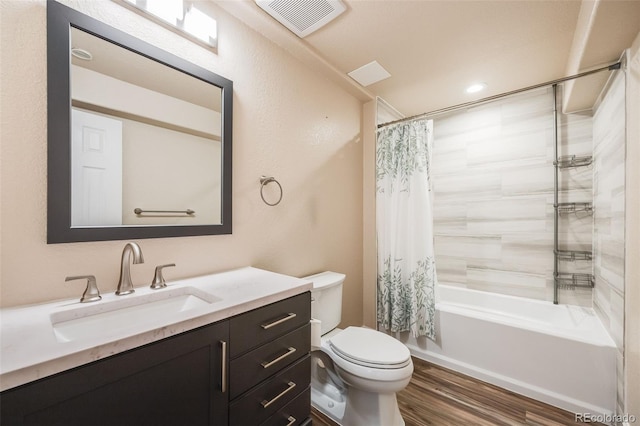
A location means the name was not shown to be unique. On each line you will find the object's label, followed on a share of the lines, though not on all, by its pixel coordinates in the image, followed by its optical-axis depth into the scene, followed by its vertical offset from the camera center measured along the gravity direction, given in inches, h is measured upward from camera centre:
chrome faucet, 39.6 -9.0
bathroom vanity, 22.4 -17.3
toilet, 54.3 -34.0
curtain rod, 56.7 +32.6
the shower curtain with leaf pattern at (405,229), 83.9 -5.8
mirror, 37.3 +12.8
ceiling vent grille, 55.5 +44.9
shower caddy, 83.7 -4.1
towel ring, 63.2 +7.4
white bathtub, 61.7 -38.1
